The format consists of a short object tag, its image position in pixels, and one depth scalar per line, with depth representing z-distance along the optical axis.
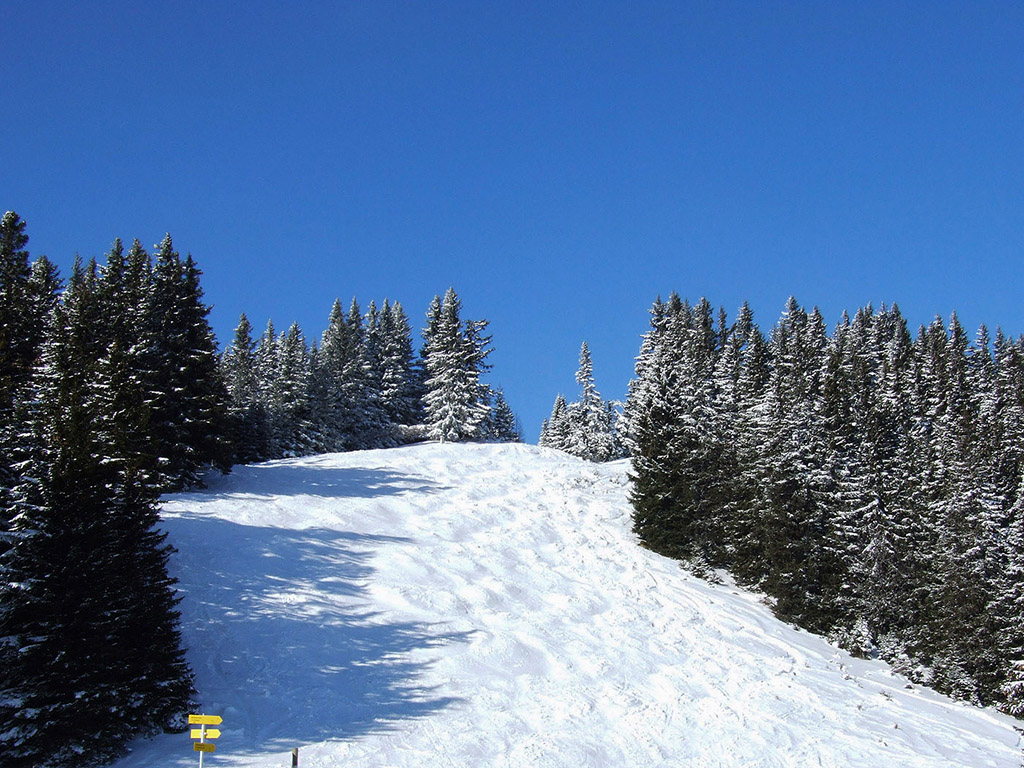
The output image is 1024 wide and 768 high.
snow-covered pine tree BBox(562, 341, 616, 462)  74.88
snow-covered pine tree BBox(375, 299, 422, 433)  80.44
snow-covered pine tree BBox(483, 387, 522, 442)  106.31
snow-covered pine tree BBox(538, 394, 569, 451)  87.62
